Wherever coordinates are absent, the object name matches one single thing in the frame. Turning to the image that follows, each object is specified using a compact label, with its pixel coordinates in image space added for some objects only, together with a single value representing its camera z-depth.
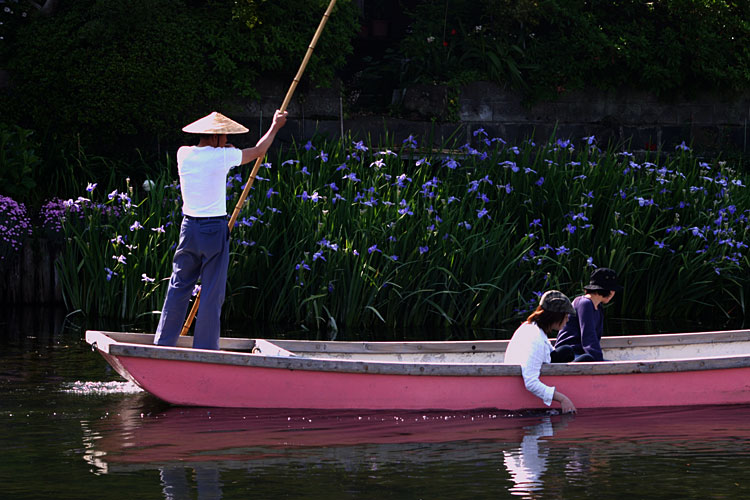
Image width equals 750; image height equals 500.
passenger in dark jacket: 16.30
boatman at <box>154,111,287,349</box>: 15.95
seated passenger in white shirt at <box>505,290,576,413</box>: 15.45
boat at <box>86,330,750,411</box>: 15.24
